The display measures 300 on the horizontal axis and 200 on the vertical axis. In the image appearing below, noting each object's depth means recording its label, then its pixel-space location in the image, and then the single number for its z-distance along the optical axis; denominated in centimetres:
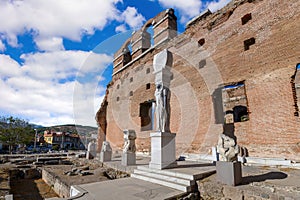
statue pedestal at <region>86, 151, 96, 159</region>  1228
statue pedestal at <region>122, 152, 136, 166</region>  753
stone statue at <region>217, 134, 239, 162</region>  414
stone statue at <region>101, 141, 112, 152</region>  970
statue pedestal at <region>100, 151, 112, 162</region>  945
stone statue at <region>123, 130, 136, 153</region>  785
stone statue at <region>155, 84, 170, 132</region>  600
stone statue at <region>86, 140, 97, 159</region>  1232
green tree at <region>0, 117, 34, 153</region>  2548
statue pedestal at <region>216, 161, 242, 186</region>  388
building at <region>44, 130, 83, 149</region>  4907
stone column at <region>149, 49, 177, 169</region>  564
